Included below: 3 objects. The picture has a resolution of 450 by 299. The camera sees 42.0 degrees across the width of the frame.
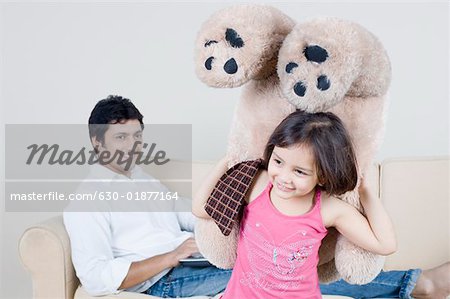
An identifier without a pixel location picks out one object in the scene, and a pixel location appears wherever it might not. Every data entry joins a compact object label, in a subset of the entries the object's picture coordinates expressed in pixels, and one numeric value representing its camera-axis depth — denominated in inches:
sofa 75.9
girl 36.3
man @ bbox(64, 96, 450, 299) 62.8
